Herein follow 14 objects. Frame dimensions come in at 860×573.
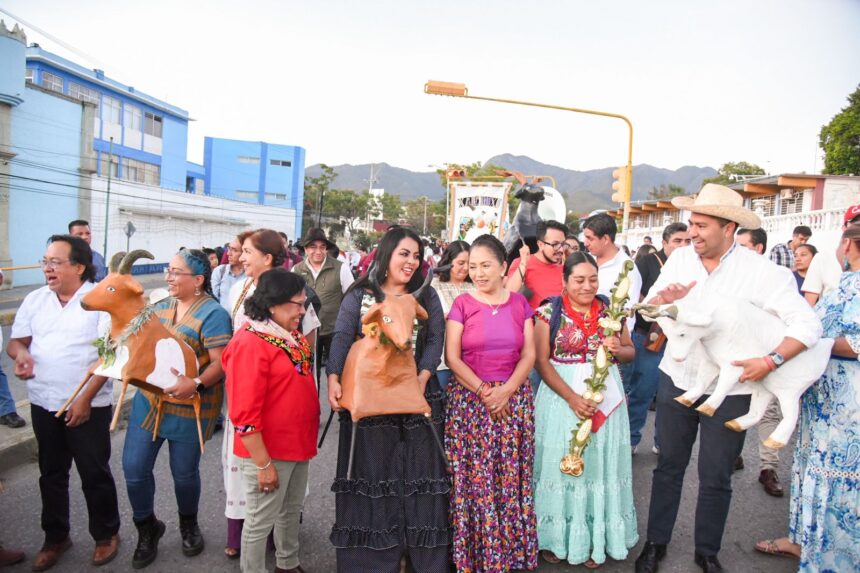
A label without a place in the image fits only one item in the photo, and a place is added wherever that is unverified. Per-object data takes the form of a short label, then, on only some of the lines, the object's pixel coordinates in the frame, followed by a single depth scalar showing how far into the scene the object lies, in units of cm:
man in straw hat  295
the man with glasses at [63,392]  322
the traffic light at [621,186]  1154
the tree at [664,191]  5282
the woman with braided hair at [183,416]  321
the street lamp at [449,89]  1044
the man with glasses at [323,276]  606
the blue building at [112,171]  2203
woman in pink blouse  318
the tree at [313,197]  4897
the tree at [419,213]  7135
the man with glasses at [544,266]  465
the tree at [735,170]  4336
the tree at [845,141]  2656
